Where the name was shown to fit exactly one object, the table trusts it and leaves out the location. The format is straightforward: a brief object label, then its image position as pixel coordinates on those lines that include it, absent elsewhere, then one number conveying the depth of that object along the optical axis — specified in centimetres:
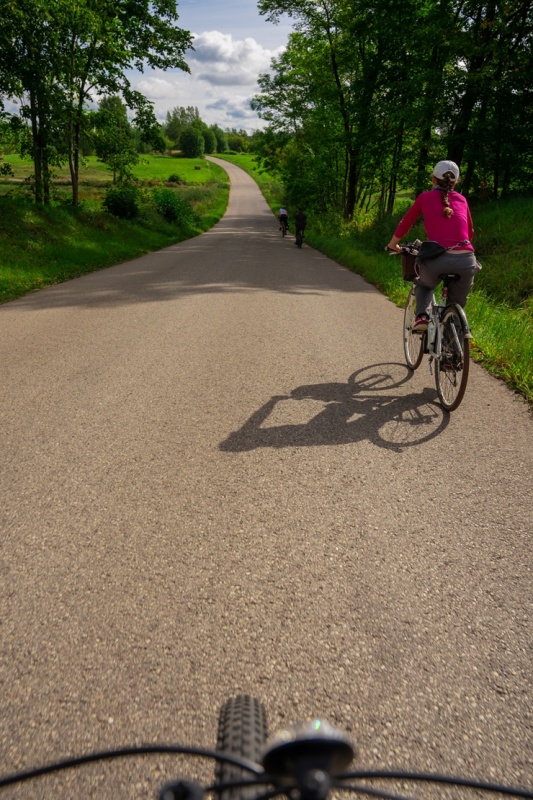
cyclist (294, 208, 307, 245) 2236
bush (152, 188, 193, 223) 2727
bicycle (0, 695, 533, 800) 72
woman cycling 466
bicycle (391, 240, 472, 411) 440
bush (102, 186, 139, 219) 2136
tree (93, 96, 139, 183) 1803
